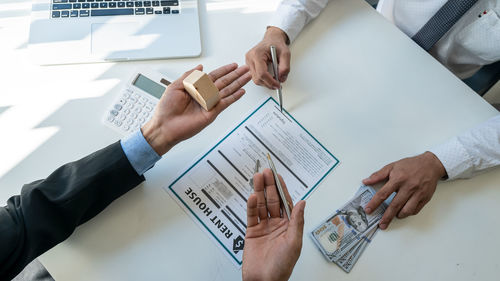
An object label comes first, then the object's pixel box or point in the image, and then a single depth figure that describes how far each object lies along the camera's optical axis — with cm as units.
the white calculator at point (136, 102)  85
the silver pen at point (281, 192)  74
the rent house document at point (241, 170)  78
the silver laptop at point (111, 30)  90
